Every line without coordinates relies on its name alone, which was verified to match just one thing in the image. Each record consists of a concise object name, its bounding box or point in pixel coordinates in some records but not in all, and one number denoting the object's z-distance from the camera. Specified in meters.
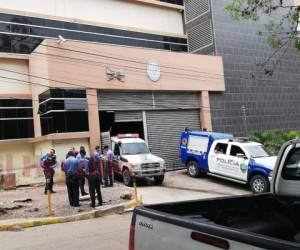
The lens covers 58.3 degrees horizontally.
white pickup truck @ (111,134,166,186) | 11.69
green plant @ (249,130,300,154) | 15.51
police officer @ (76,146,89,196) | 8.62
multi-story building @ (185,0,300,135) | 17.77
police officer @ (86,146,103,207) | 8.18
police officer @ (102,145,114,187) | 11.60
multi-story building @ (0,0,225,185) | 13.49
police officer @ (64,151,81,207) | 8.17
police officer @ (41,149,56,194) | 10.49
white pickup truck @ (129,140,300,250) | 1.65
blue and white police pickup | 10.65
